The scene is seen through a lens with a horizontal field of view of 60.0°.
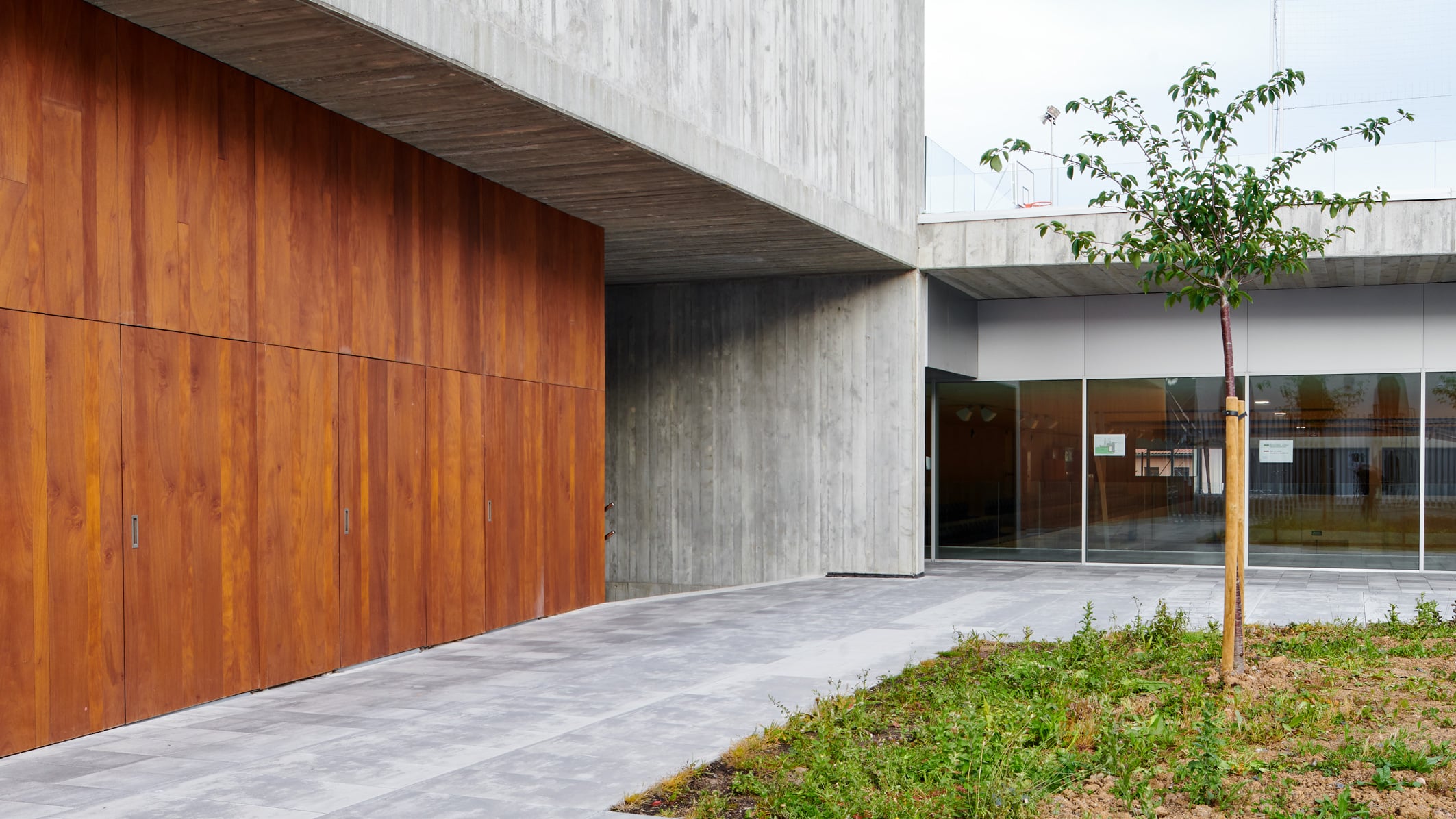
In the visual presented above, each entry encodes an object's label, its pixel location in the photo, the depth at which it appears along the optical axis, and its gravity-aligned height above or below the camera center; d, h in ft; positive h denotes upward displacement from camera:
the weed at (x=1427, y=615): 32.73 -4.94
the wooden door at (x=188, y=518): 24.61 -1.83
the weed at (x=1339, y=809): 15.88 -4.88
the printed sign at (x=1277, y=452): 56.90 -1.07
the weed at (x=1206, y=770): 17.22 -4.82
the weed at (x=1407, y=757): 18.08 -4.80
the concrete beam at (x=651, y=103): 25.71 +7.82
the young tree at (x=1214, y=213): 25.59 +4.47
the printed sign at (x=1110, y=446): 59.67 -0.82
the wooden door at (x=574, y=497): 41.09 -2.32
